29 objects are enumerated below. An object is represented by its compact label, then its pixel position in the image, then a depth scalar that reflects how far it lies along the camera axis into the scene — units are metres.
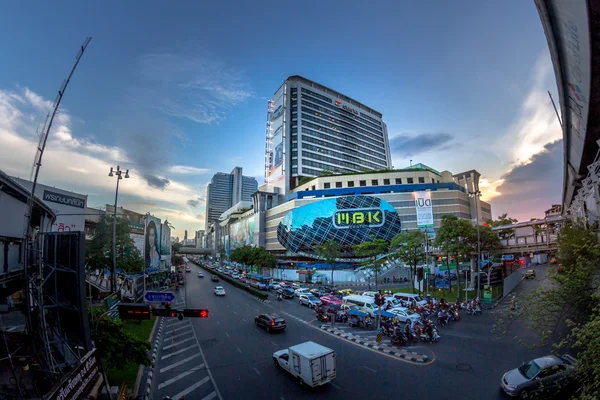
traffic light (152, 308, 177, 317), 19.71
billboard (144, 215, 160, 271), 60.19
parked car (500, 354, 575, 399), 12.18
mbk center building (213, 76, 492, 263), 83.12
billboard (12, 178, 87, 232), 41.38
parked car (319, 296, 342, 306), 35.16
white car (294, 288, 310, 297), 41.59
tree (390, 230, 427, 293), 43.84
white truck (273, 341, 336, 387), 13.84
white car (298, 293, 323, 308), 35.82
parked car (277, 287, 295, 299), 43.19
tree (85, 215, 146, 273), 31.86
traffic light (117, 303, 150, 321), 19.28
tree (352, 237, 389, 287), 56.88
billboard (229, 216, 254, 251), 115.19
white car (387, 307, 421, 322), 25.82
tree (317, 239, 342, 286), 61.97
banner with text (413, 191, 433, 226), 80.44
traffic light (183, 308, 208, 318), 19.20
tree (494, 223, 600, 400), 10.22
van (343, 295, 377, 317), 29.69
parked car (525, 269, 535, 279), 41.22
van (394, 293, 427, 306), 34.31
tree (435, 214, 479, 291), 38.06
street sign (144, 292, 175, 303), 20.81
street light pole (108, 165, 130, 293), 23.33
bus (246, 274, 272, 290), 52.34
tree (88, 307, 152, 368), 13.20
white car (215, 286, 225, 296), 44.88
